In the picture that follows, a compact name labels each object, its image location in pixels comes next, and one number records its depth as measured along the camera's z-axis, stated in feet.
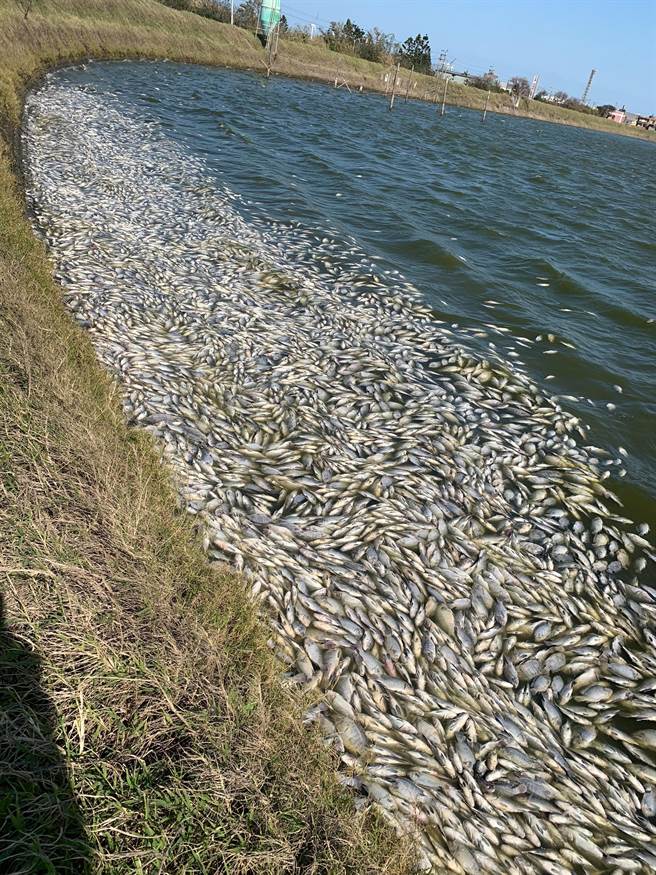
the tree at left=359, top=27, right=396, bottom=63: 245.24
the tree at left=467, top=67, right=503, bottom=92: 305.94
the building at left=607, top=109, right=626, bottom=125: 403.34
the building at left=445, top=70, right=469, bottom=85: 283.49
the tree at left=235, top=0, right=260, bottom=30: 210.38
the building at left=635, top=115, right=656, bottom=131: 423.35
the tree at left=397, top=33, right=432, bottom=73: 264.11
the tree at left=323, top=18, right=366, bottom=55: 241.55
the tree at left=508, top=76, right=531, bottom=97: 311.68
